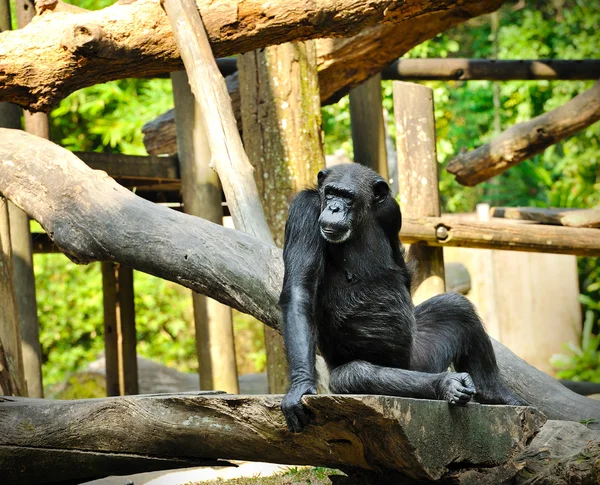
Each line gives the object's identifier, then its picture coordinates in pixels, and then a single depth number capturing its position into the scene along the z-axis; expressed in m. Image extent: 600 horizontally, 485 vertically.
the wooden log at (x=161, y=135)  16.33
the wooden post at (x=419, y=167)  13.44
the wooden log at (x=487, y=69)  15.96
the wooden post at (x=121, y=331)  17.08
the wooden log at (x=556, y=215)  14.84
